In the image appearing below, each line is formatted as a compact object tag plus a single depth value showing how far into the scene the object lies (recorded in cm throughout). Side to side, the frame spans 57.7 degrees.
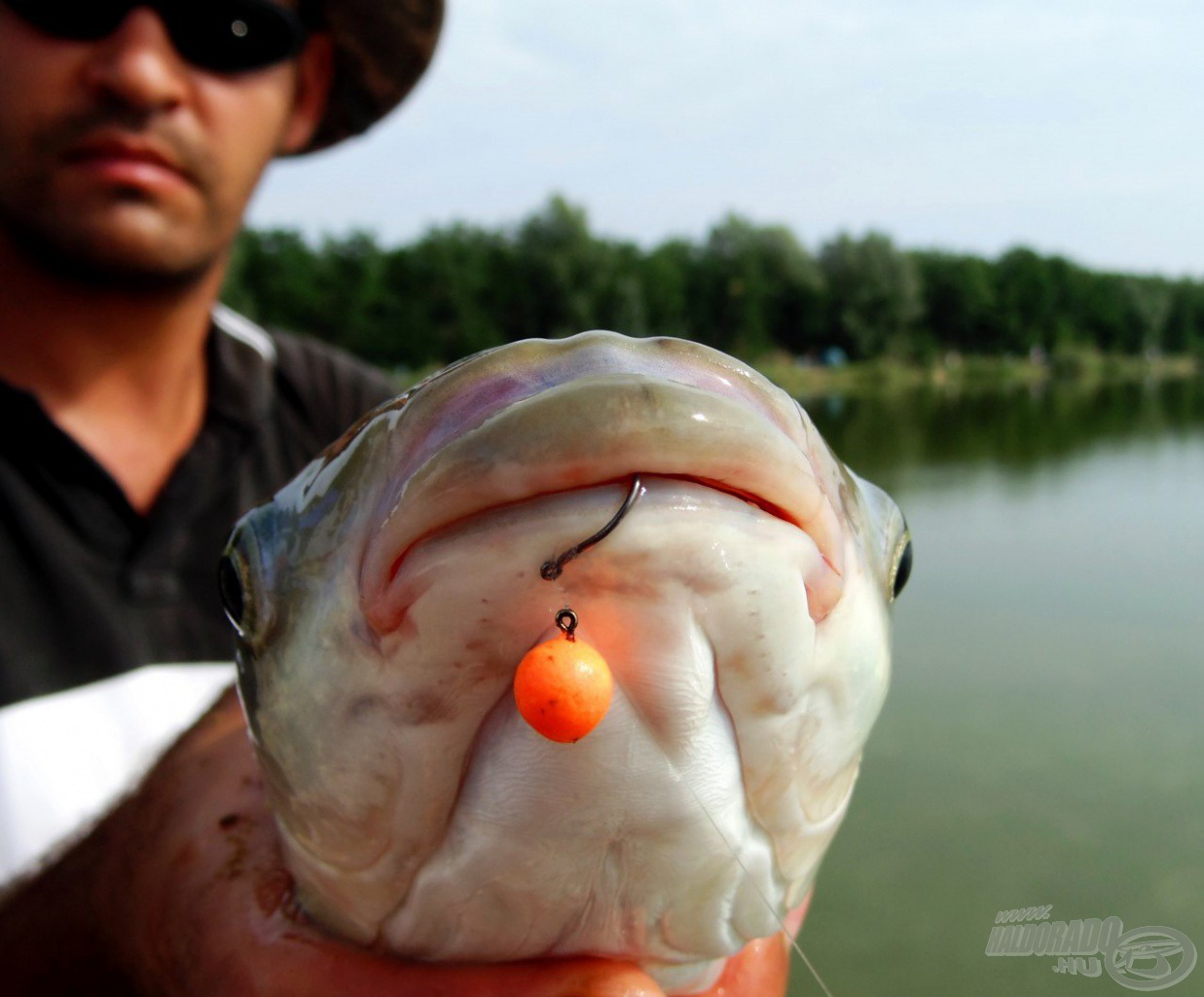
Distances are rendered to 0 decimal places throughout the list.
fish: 15
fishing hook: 15
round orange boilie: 15
